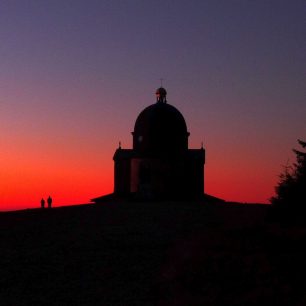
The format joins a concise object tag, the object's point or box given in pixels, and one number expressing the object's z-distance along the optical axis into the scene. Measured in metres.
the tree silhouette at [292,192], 30.34
